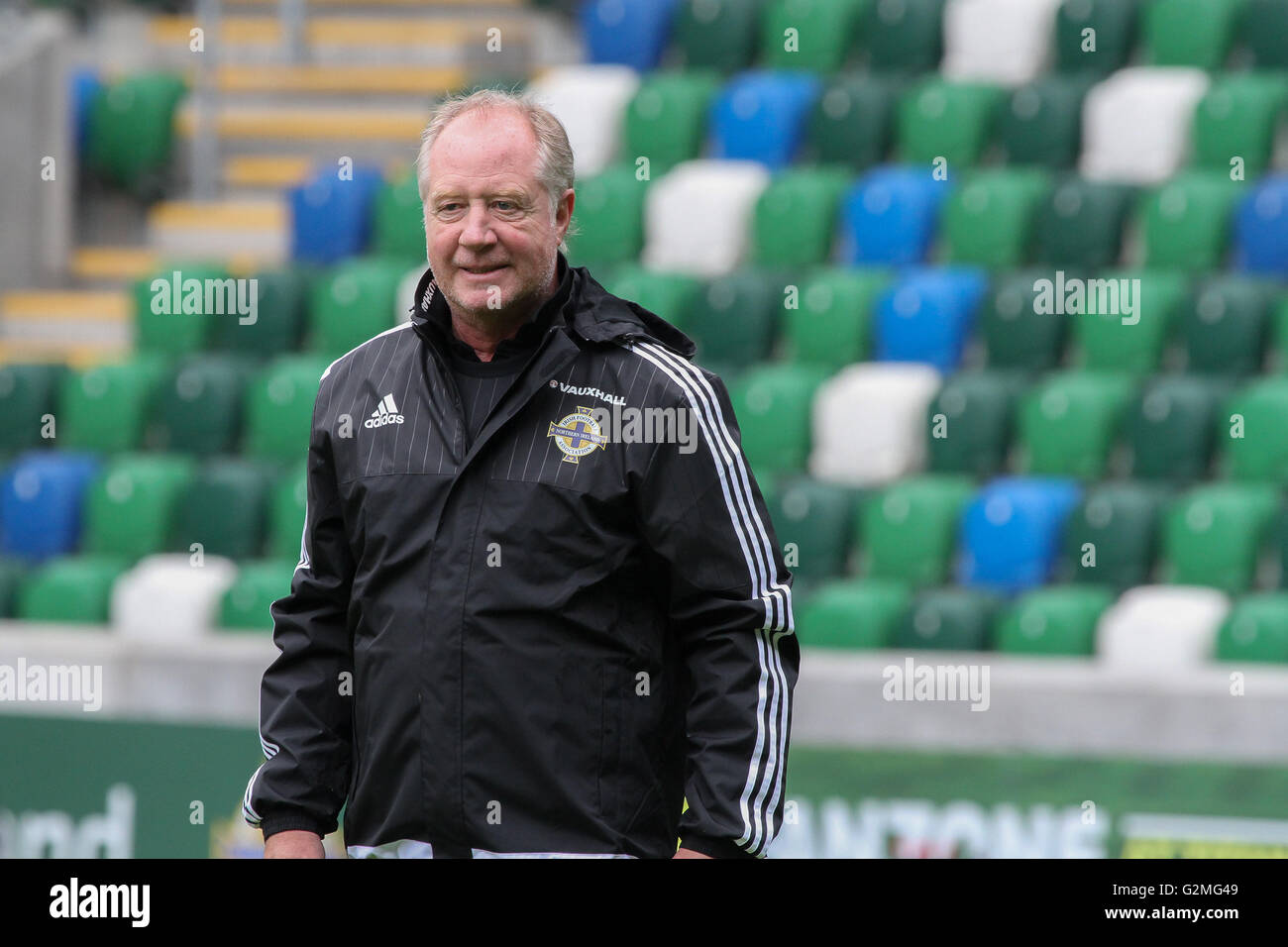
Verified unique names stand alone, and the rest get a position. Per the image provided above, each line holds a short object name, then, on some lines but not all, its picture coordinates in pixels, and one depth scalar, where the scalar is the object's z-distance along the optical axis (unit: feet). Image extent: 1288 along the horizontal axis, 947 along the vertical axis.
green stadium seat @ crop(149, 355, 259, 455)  51.85
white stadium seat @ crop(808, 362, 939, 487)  46.14
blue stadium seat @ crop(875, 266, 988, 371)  48.01
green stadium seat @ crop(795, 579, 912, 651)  42.01
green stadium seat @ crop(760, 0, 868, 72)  56.75
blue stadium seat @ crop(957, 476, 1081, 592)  43.32
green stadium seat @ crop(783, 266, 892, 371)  48.88
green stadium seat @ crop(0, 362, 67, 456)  53.52
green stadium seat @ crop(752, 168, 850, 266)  51.49
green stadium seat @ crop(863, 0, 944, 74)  55.62
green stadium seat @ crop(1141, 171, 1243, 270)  47.96
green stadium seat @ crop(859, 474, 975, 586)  44.11
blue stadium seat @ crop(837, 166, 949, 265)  50.60
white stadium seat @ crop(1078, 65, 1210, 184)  50.57
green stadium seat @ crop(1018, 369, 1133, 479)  44.93
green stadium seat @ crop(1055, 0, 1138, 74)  53.62
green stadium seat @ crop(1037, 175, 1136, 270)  48.75
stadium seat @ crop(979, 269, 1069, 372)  47.26
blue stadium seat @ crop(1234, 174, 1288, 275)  47.06
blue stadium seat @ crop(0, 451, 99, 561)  50.85
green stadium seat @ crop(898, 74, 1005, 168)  52.49
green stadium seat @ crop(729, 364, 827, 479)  46.42
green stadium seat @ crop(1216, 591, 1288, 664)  38.99
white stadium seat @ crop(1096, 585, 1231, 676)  39.99
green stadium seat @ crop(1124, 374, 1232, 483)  44.04
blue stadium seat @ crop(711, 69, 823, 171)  54.70
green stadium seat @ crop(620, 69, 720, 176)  55.42
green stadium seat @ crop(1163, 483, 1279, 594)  41.81
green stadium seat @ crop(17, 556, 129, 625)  48.39
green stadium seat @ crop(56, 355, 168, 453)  52.75
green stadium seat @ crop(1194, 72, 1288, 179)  49.34
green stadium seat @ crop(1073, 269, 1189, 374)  46.42
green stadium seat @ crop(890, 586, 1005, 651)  41.52
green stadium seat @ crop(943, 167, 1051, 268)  49.78
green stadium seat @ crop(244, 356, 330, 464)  50.31
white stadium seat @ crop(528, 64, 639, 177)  56.08
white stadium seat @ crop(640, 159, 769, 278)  52.26
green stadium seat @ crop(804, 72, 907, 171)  53.72
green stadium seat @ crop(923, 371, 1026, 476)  45.68
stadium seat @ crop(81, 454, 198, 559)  49.96
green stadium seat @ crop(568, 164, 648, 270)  52.34
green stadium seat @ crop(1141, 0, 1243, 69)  52.75
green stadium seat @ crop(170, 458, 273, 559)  48.85
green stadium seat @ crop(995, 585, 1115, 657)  41.14
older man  16.24
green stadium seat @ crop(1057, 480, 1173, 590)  42.80
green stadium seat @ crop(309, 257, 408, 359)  51.80
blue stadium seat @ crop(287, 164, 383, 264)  56.39
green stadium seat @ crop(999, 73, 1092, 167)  51.88
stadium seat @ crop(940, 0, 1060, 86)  54.49
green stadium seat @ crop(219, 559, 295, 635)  45.65
